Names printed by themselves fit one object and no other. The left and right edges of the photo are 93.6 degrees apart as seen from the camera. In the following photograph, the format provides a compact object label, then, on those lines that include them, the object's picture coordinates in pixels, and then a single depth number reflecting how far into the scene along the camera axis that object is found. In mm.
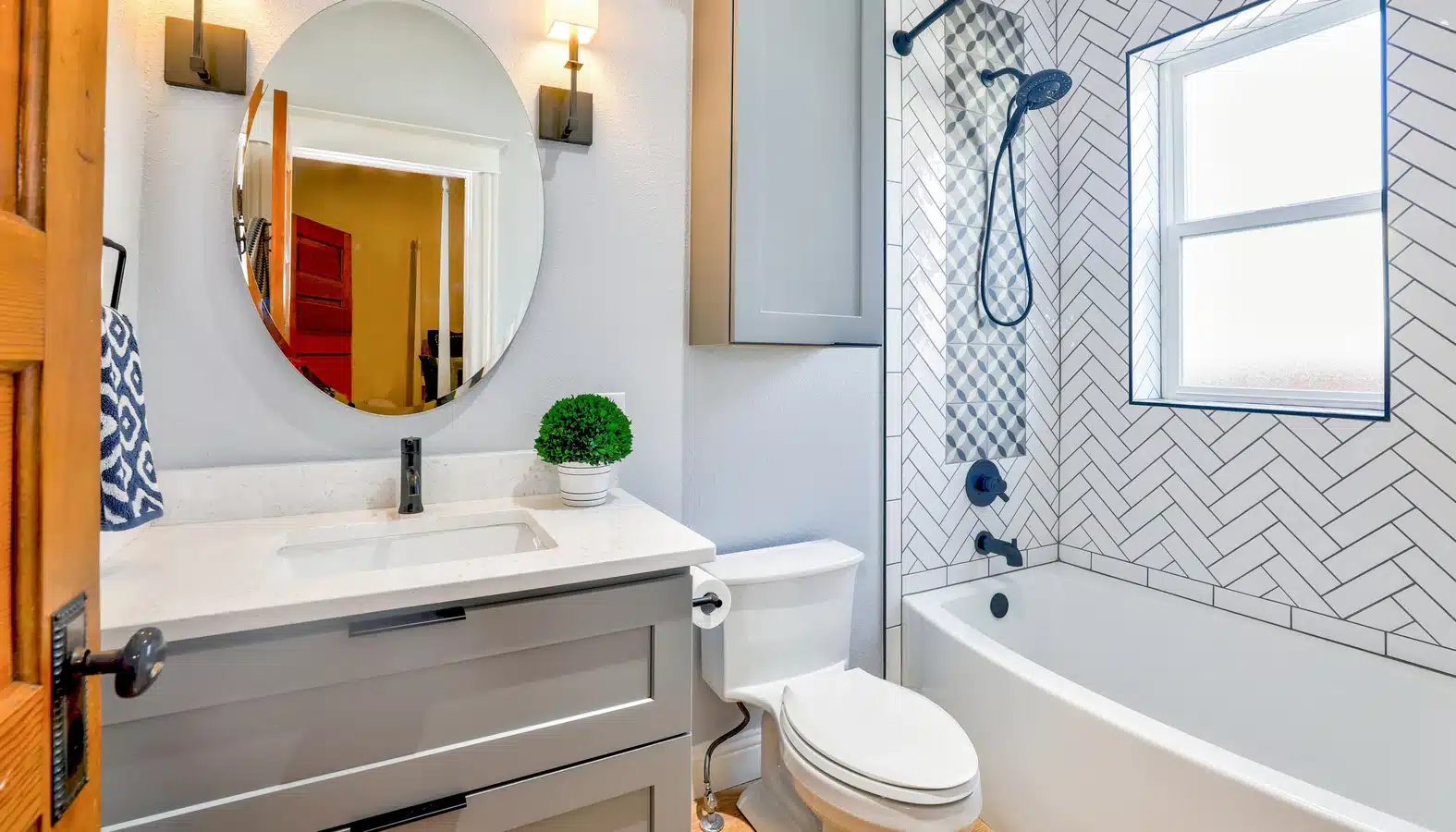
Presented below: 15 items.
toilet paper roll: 1365
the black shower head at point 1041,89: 1936
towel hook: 1055
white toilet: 1272
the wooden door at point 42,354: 483
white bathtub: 1335
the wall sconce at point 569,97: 1529
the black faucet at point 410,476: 1388
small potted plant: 1449
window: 1844
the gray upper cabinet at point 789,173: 1606
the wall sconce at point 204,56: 1253
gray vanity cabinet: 853
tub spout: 2197
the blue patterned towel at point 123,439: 941
